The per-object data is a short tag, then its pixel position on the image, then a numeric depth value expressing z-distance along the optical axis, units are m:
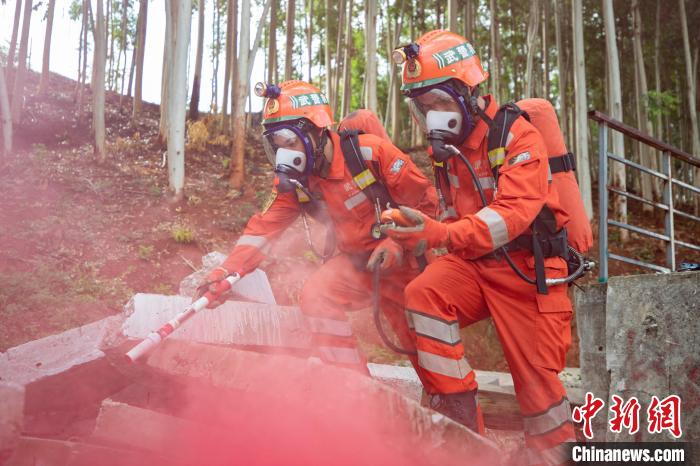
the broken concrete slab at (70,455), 2.71
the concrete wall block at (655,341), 3.61
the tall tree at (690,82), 18.86
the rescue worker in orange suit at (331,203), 4.01
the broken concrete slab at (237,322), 4.34
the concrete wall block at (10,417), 2.66
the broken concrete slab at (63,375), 3.29
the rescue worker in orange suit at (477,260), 2.92
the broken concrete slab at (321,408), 2.07
